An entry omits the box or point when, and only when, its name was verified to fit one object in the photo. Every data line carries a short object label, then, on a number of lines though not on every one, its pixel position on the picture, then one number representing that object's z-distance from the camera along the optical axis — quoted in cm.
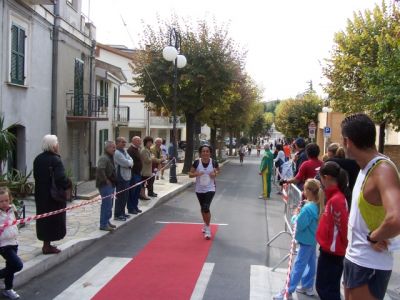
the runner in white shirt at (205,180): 898
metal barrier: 805
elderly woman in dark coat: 656
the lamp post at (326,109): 3341
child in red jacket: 459
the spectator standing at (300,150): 995
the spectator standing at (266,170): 1550
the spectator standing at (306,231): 556
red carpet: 581
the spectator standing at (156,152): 1492
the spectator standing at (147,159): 1295
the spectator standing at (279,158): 1826
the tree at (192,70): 2295
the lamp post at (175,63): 1756
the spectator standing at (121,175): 993
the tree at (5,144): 843
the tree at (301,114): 5222
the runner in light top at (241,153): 3767
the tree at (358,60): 1997
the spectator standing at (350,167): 649
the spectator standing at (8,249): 540
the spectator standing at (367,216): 281
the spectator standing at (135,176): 1115
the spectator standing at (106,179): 875
